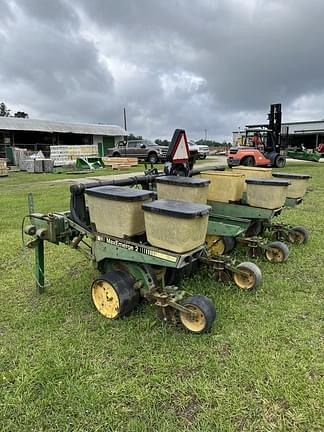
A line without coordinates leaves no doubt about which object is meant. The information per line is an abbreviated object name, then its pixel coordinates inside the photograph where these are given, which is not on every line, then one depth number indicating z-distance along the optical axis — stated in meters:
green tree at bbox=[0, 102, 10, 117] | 74.19
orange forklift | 16.28
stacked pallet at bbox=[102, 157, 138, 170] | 19.83
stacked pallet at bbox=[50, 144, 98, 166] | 21.52
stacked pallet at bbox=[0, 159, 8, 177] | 16.30
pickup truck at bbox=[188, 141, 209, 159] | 25.23
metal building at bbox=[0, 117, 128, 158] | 26.27
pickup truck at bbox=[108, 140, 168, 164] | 23.56
